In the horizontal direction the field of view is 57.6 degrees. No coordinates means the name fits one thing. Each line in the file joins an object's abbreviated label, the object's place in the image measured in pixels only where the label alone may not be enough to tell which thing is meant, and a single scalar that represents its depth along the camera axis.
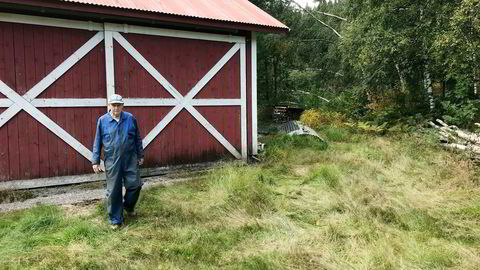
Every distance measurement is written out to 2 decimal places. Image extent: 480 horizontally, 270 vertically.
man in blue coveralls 5.02
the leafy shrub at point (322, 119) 16.28
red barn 6.75
